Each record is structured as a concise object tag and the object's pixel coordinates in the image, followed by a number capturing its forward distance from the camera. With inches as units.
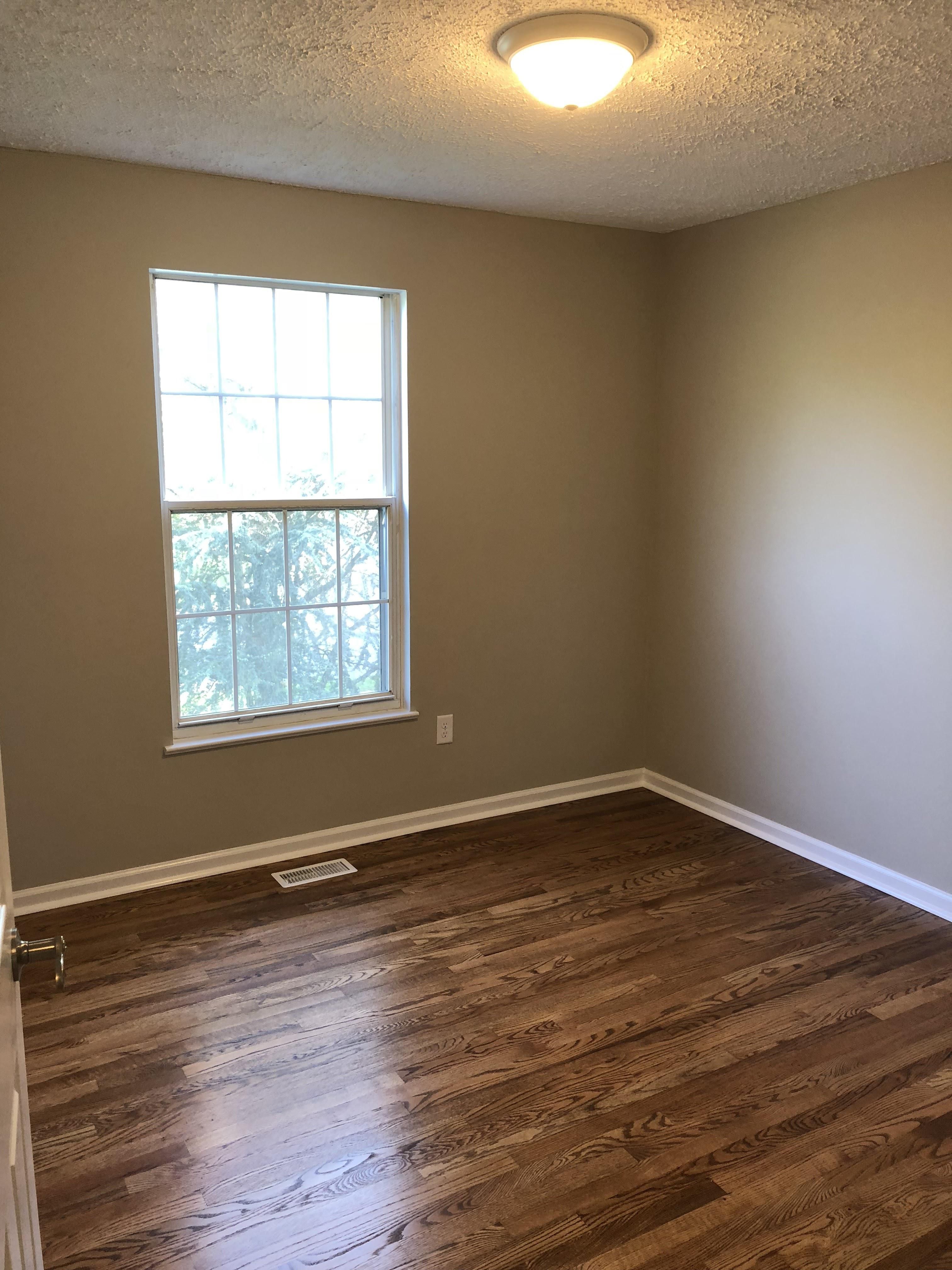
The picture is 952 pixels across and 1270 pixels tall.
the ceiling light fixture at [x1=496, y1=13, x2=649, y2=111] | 81.4
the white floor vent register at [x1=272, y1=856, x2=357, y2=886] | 140.0
